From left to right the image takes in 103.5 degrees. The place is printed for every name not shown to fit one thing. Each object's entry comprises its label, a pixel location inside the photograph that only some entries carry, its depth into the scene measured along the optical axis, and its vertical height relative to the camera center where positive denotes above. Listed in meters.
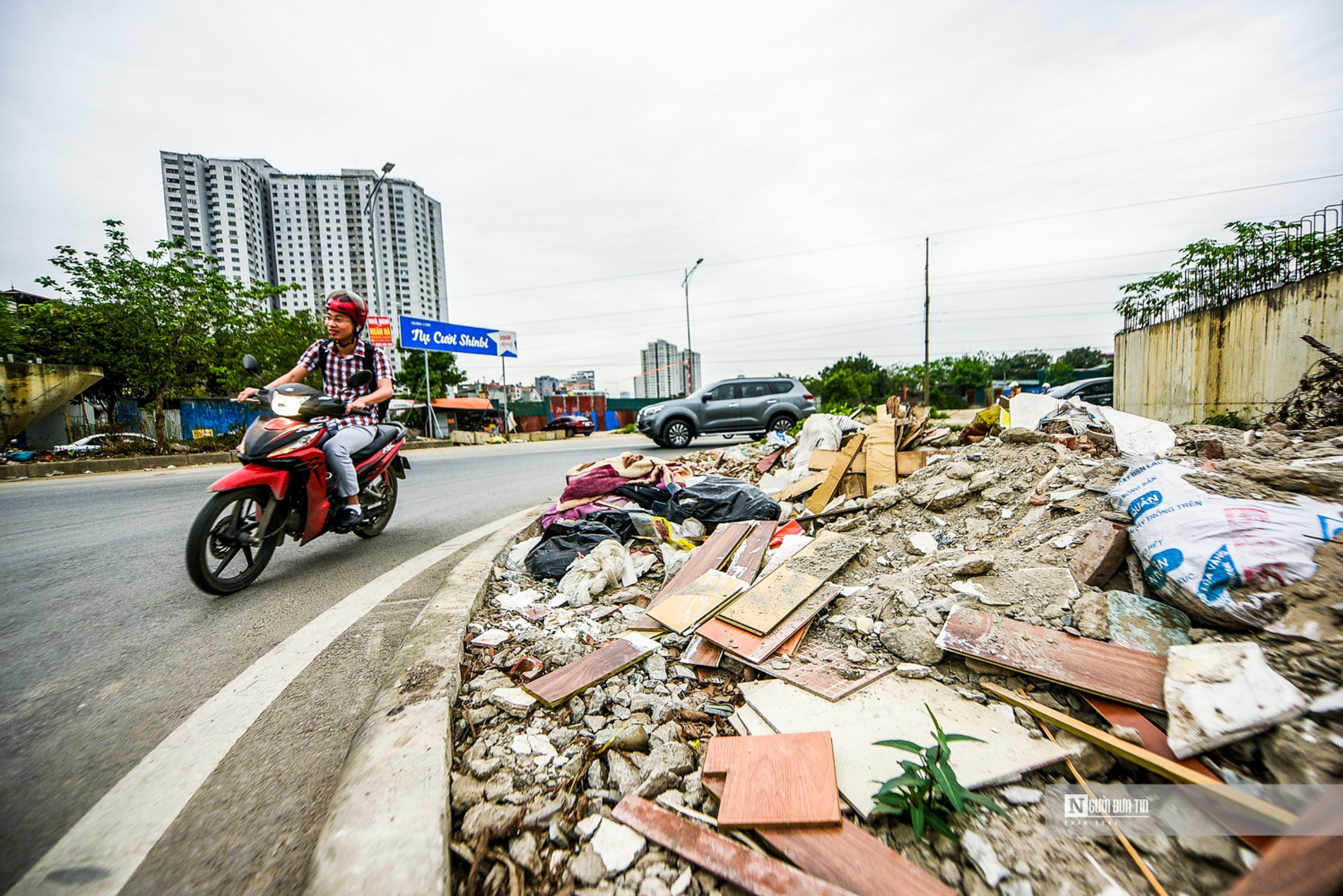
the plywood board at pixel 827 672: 1.75 -0.92
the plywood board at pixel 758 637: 1.95 -0.87
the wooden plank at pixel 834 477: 4.31 -0.61
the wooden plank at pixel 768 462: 6.46 -0.66
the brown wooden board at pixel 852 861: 1.06 -0.95
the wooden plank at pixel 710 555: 2.73 -0.82
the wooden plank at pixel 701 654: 1.97 -0.92
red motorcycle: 2.88 -0.43
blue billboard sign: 21.99 +3.61
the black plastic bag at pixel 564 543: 3.15 -0.83
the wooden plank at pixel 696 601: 2.26 -0.86
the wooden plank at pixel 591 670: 1.79 -0.92
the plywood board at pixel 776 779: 1.21 -0.93
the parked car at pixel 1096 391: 12.91 +0.18
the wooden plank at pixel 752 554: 2.73 -0.79
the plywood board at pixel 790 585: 2.12 -0.78
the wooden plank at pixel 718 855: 1.06 -0.96
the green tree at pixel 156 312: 13.47 +3.10
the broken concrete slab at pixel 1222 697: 1.26 -0.76
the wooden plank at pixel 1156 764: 1.08 -0.88
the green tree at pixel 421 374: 46.56 +4.20
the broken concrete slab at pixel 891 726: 1.34 -0.93
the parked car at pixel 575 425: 32.75 -0.62
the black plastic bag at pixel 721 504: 3.97 -0.72
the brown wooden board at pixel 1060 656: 1.52 -0.81
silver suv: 12.97 -0.08
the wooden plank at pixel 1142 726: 1.27 -0.88
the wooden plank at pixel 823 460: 5.30 -0.54
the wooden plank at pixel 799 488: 4.79 -0.73
